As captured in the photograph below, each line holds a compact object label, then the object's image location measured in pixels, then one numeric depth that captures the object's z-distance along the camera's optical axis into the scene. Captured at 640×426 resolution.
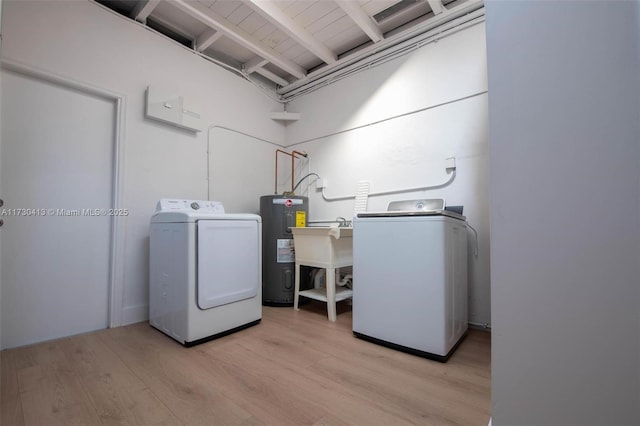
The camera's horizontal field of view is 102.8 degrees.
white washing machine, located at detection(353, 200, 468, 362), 1.40
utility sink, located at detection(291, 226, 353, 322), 2.05
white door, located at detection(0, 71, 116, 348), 1.56
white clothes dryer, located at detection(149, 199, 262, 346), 1.61
